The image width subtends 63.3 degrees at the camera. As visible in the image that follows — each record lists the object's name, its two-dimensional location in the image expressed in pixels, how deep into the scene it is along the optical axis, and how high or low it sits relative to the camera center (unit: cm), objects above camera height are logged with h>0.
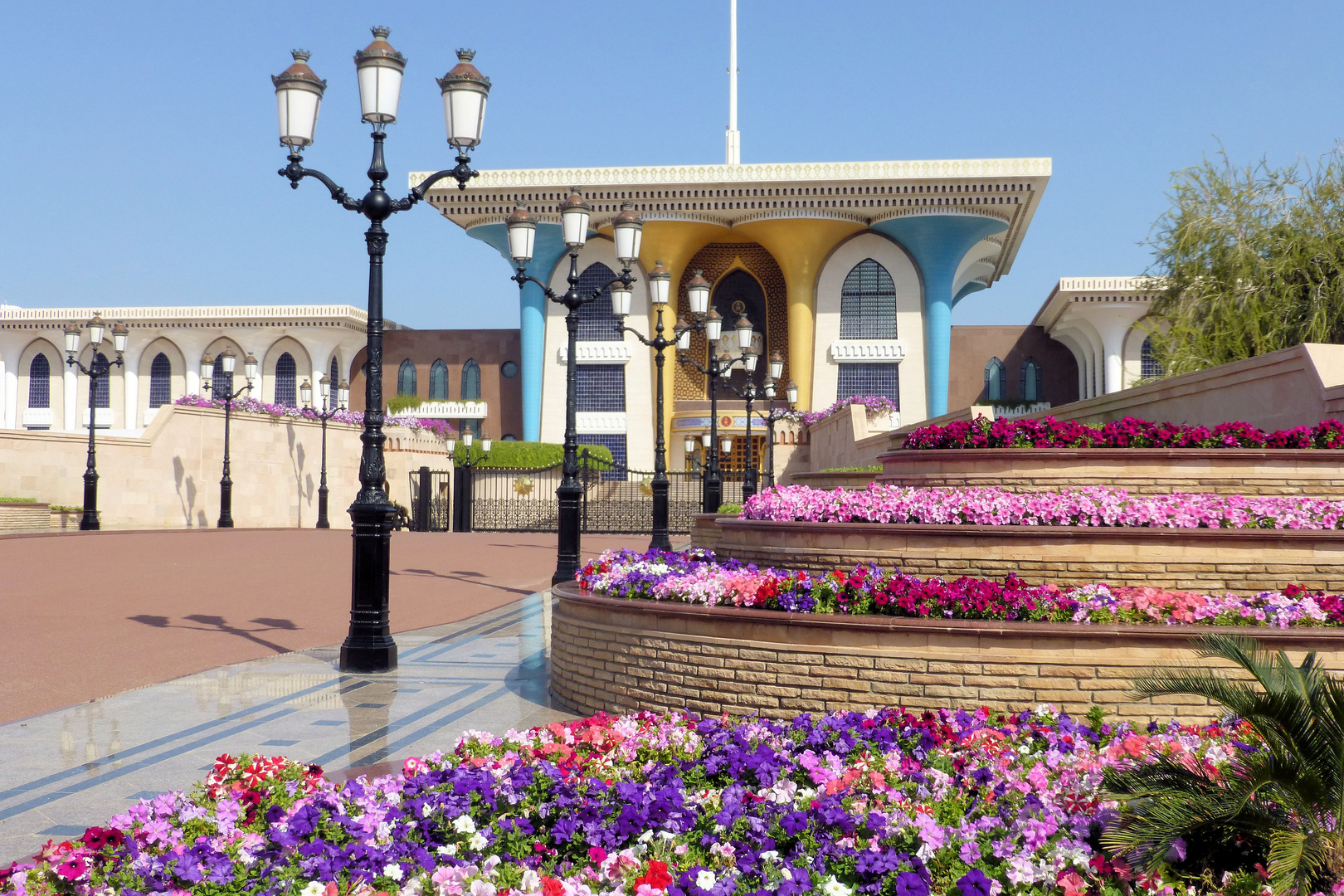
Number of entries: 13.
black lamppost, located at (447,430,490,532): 3712 -47
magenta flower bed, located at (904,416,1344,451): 1055 +45
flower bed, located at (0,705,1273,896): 379 -135
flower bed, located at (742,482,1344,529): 832 -22
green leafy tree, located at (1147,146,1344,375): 1964 +396
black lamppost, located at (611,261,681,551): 1709 +55
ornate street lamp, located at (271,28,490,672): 950 +241
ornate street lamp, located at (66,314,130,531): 2617 +205
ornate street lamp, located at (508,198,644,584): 1309 +270
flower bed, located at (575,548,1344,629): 675 -76
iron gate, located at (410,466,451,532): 3731 -75
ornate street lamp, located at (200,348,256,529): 3089 -5
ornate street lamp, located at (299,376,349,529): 3628 +296
